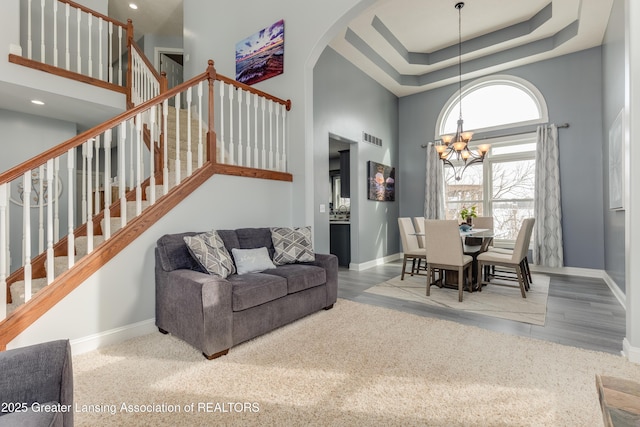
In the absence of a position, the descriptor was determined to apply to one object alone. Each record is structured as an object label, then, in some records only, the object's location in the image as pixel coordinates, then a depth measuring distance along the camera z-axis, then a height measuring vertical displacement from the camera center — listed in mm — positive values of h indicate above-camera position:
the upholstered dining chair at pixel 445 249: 3492 -440
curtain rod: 5043 +1428
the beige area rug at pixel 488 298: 3105 -1045
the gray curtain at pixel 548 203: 5055 +129
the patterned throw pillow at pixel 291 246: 3170 -349
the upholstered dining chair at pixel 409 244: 4503 -498
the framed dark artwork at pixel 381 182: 5875 +628
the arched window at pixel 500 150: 5543 +1162
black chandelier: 4234 +952
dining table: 4090 -529
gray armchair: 985 -577
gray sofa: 2139 -670
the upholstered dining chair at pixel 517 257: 3545 -558
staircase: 2391 -55
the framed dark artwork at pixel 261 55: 4109 +2301
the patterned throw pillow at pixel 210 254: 2514 -341
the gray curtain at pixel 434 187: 6324 +530
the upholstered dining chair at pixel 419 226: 5182 -243
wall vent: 5793 +1466
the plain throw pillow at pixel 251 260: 2824 -447
